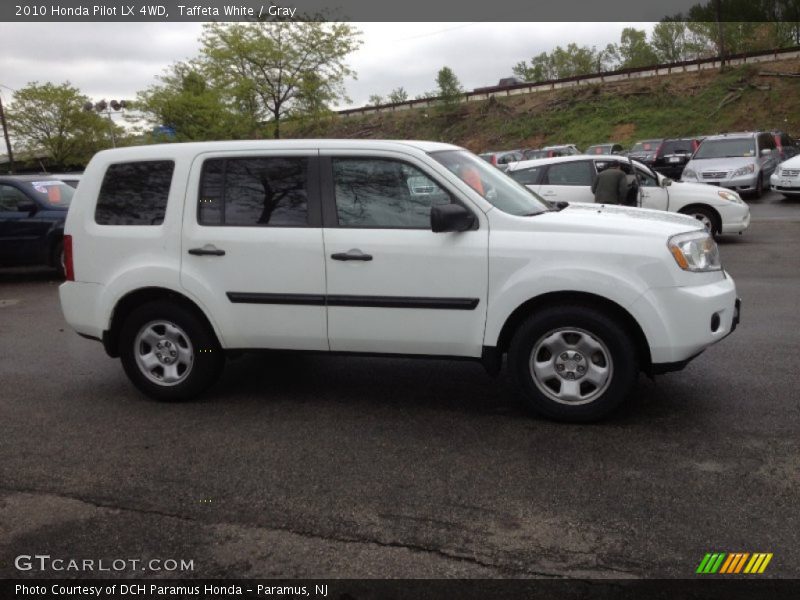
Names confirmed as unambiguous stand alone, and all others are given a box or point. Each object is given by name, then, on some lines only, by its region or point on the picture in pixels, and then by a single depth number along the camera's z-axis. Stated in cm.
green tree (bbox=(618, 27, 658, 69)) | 8044
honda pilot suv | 469
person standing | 1172
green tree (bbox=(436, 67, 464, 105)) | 6378
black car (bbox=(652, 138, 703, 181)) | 2667
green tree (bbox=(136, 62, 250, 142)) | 3425
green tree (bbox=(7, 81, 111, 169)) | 5156
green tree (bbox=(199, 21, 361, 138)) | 3197
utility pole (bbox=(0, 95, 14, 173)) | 4715
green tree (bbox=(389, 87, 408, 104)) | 7869
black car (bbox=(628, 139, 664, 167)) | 3205
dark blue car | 1188
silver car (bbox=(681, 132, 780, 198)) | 1967
